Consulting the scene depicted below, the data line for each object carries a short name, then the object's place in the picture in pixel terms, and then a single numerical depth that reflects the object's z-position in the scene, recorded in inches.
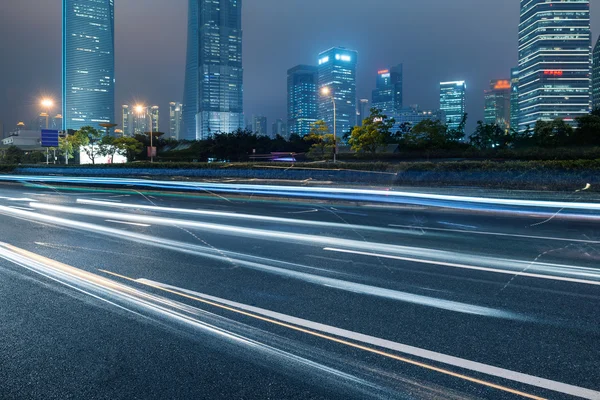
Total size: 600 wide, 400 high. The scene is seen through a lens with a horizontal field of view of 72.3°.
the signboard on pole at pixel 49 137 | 1935.3
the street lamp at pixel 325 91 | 1639.5
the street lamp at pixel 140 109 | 2073.1
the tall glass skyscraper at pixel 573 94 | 7770.7
